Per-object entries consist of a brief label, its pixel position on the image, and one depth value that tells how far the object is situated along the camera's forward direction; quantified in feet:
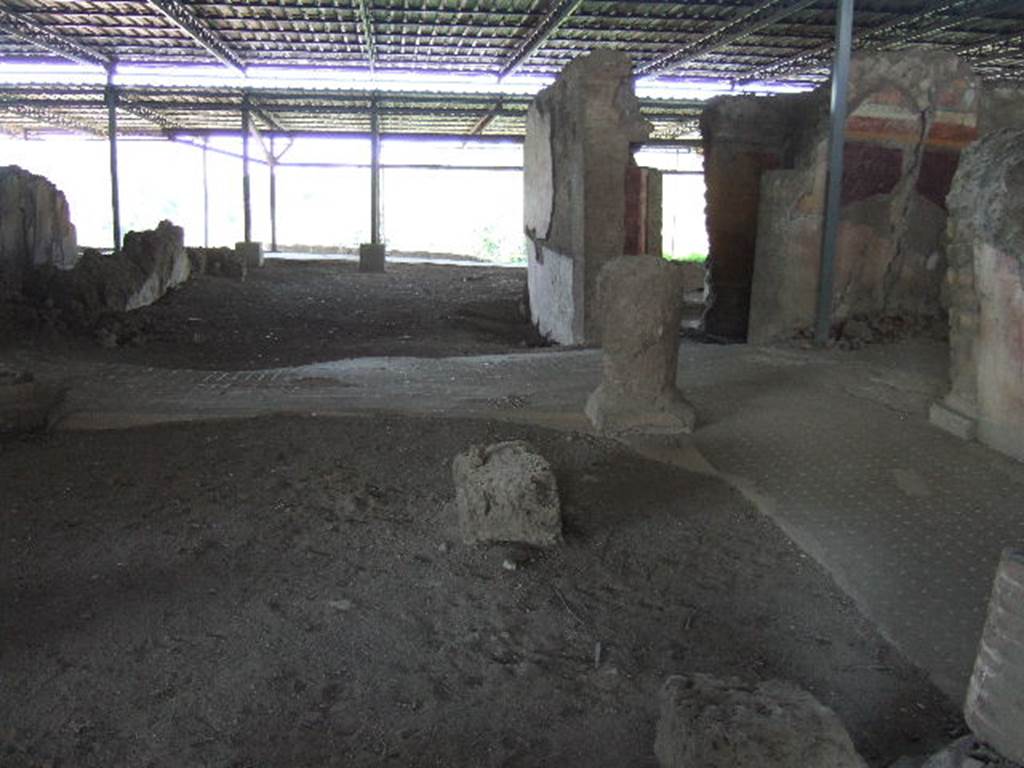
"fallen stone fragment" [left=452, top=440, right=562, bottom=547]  12.91
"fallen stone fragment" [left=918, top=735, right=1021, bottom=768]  7.22
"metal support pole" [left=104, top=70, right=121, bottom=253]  48.47
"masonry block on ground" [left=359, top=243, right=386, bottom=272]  59.36
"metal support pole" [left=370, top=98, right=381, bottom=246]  55.46
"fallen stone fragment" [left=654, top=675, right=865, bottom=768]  7.06
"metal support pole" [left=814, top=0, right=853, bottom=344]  22.88
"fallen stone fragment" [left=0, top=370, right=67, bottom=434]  16.67
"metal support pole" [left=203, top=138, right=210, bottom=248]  76.02
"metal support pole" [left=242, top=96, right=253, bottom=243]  59.36
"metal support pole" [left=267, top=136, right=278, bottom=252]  75.20
